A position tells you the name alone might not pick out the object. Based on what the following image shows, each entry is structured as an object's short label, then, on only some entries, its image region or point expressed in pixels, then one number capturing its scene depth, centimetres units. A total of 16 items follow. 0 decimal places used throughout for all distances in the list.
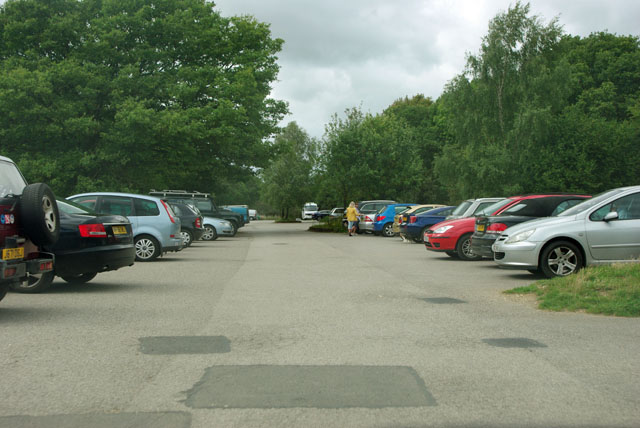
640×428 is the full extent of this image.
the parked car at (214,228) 3106
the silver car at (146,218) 1675
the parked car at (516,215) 1450
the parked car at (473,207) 1902
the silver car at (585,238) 1191
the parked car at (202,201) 3138
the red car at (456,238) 1766
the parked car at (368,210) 3497
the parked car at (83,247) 1053
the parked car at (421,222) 2388
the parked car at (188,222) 2317
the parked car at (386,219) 3356
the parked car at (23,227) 785
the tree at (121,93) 3359
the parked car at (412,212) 2580
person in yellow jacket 3428
